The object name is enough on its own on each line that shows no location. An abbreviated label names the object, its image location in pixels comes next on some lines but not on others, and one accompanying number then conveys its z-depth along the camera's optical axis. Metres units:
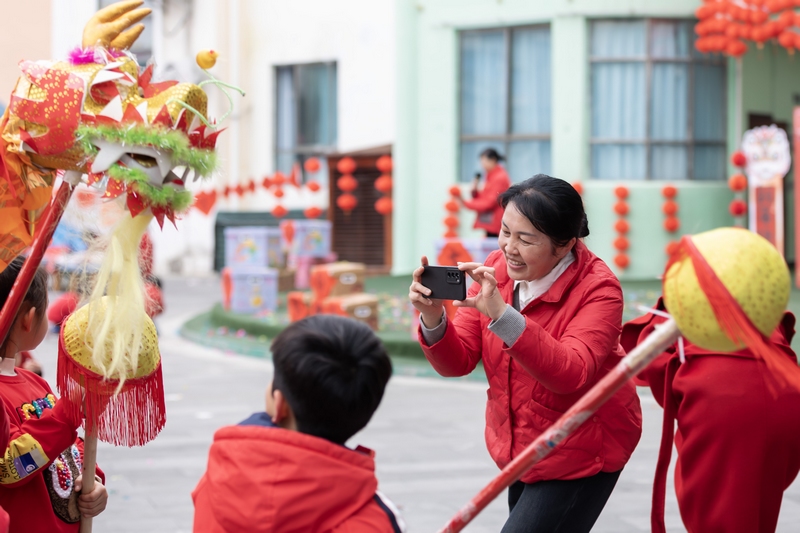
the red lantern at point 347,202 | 14.47
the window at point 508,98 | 13.01
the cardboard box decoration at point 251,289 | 11.31
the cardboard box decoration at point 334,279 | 9.55
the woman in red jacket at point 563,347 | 2.55
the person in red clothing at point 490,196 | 10.52
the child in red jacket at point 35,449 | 2.26
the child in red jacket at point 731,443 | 2.58
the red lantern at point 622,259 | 12.53
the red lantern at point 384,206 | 13.98
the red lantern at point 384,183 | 13.93
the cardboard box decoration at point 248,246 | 12.12
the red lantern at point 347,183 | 14.56
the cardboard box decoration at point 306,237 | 13.56
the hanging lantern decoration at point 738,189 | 12.44
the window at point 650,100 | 12.72
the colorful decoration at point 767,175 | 11.40
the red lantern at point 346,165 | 14.88
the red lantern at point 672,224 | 12.39
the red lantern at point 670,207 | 12.45
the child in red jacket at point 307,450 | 1.80
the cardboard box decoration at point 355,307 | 9.05
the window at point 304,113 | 17.78
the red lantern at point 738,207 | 12.44
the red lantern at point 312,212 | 15.20
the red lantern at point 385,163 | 13.85
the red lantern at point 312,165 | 14.20
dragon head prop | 2.18
